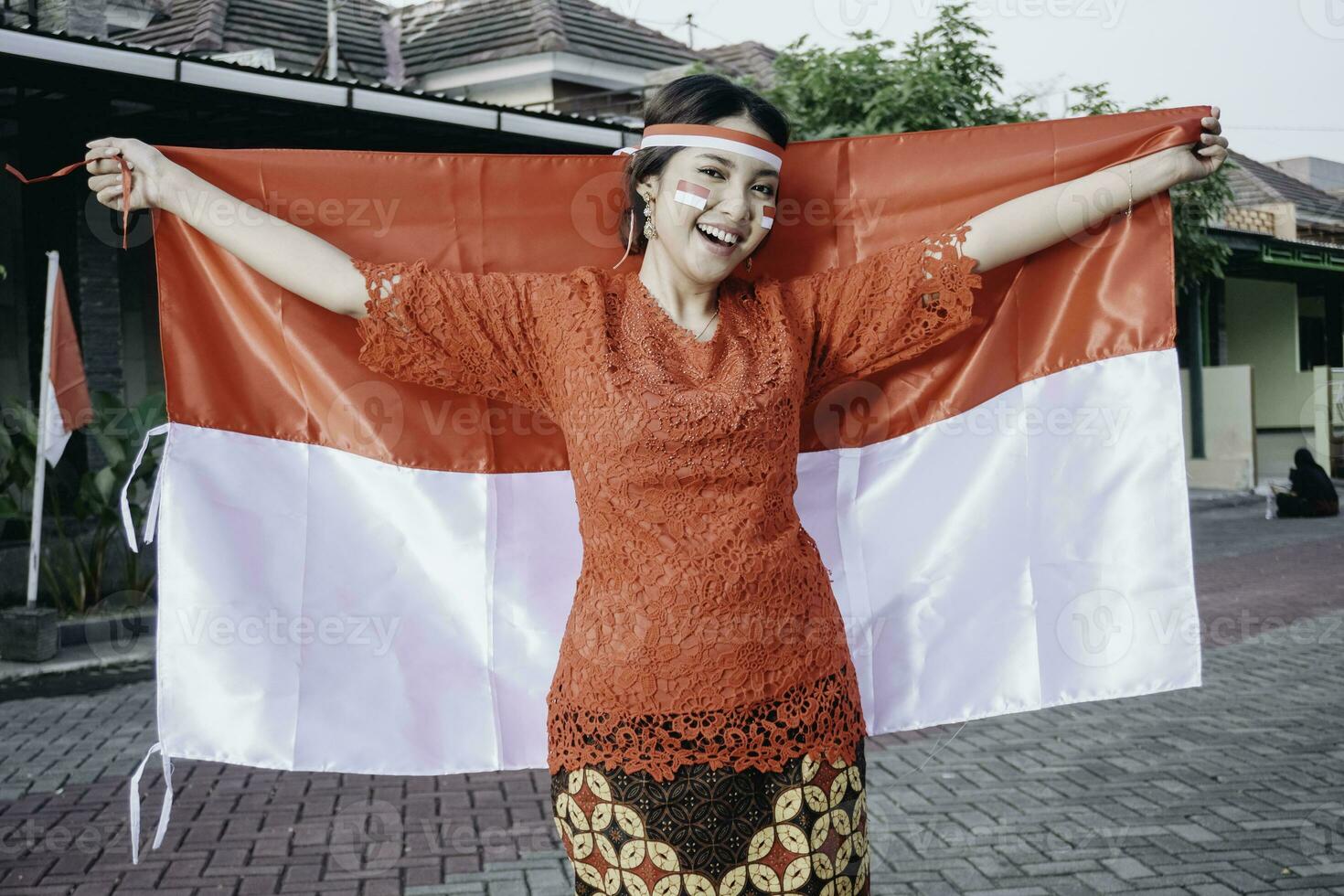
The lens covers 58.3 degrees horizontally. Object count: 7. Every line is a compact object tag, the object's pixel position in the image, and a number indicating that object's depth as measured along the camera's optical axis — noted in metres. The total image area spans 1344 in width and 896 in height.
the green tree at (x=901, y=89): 9.29
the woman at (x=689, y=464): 2.28
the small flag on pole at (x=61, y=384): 8.31
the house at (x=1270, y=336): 20.66
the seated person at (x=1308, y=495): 16.39
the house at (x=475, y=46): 17.97
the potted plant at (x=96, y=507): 8.98
